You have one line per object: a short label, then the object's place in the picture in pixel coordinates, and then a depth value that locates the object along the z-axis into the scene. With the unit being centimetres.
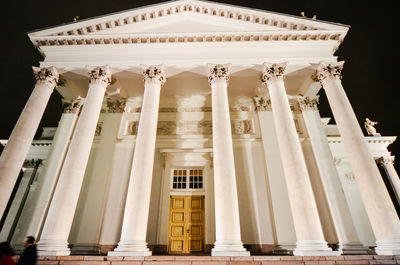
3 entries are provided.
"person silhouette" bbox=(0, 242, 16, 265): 433
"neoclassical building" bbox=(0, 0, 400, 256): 866
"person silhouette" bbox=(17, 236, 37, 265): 465
